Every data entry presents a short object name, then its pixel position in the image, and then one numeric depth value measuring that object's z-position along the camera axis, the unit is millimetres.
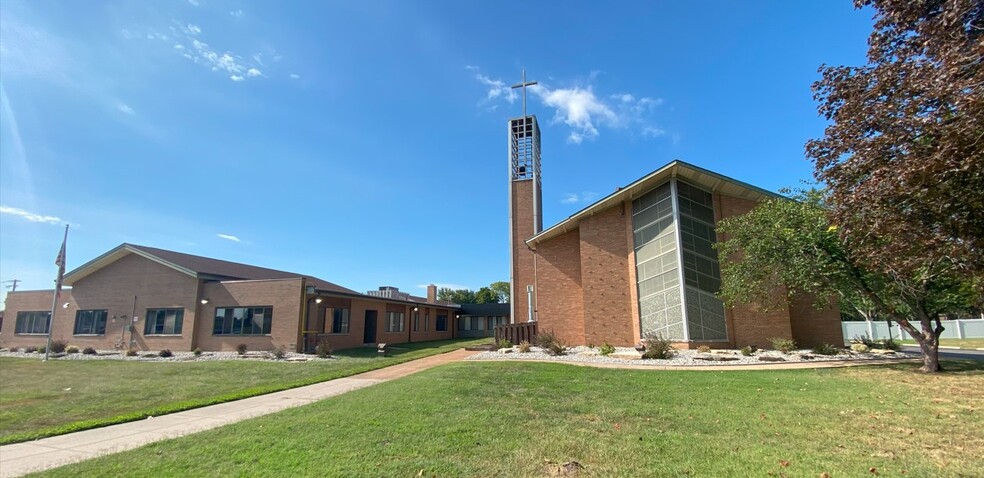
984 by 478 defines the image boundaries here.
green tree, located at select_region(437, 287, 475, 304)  89294
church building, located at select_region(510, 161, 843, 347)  18719
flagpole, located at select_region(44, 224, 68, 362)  22703
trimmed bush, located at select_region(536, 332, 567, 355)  17578
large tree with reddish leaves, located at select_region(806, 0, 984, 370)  4215
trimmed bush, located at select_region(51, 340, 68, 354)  24500
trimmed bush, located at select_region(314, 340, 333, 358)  20719
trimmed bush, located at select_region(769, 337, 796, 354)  16875
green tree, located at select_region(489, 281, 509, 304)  95562
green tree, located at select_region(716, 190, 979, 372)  12383
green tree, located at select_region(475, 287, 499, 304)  89494
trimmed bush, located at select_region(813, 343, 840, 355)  16422
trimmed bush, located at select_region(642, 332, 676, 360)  15703
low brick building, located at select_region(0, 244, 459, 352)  22922
